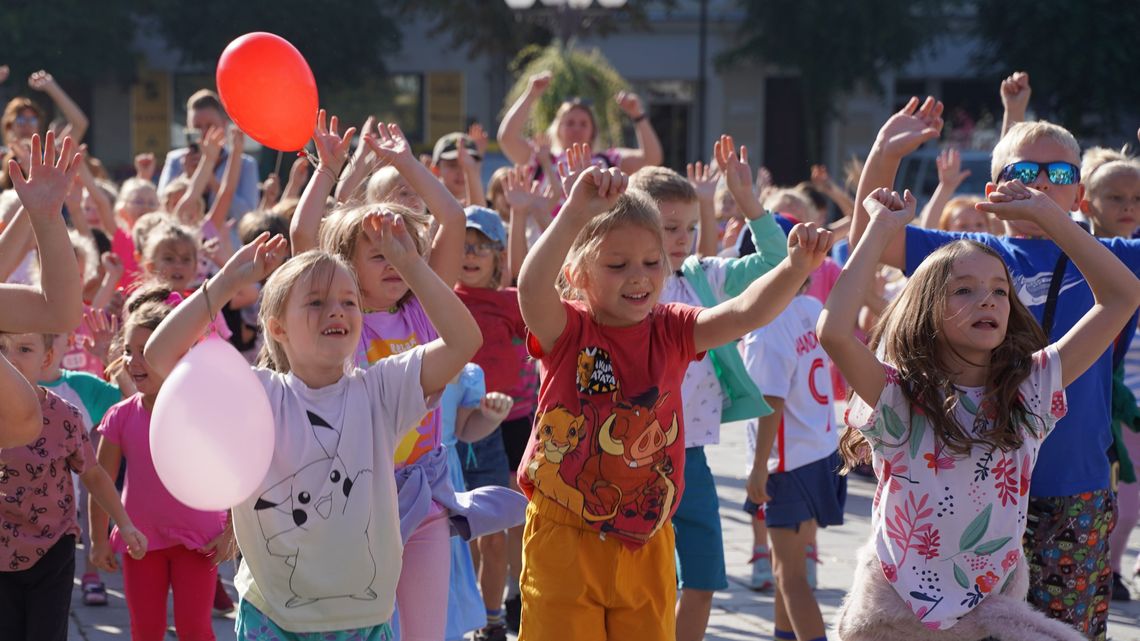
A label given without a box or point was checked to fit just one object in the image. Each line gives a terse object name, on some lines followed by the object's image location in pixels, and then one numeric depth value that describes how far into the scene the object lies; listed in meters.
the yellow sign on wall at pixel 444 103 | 36.56
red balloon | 4.64
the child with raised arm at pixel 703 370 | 4.93
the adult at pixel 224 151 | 9.31
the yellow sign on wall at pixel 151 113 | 36.00
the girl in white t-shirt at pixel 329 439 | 3.54
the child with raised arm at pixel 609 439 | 3.83
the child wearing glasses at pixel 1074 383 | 4.23
